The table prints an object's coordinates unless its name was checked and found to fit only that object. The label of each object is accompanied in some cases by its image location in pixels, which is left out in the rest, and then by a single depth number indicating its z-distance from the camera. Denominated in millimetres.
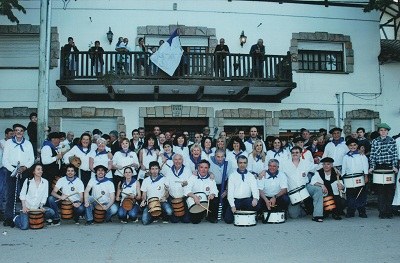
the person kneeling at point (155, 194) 7905
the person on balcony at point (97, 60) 11859
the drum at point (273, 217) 7809
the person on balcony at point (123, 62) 11969
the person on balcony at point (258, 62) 12531
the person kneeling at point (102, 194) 7921
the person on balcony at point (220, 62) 12344
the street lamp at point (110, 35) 12872
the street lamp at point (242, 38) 13430
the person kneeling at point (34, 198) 7336
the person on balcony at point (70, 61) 11875
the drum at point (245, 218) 7512
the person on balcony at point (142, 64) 11980
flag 11875
